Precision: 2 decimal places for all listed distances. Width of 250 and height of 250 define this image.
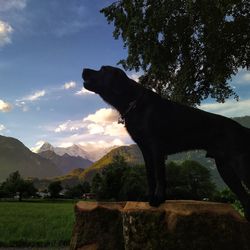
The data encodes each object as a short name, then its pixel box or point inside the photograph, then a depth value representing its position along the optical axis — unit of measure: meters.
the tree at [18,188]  73.24
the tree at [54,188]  77.27
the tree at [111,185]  44.19
